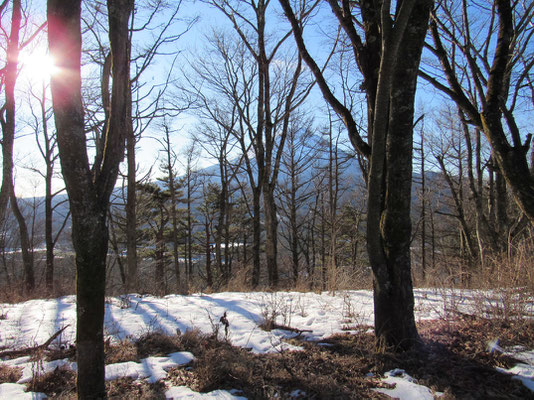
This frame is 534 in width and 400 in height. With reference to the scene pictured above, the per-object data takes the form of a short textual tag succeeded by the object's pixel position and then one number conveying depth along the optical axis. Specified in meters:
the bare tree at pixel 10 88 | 6.93
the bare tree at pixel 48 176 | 12.75
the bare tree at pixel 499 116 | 3.68
